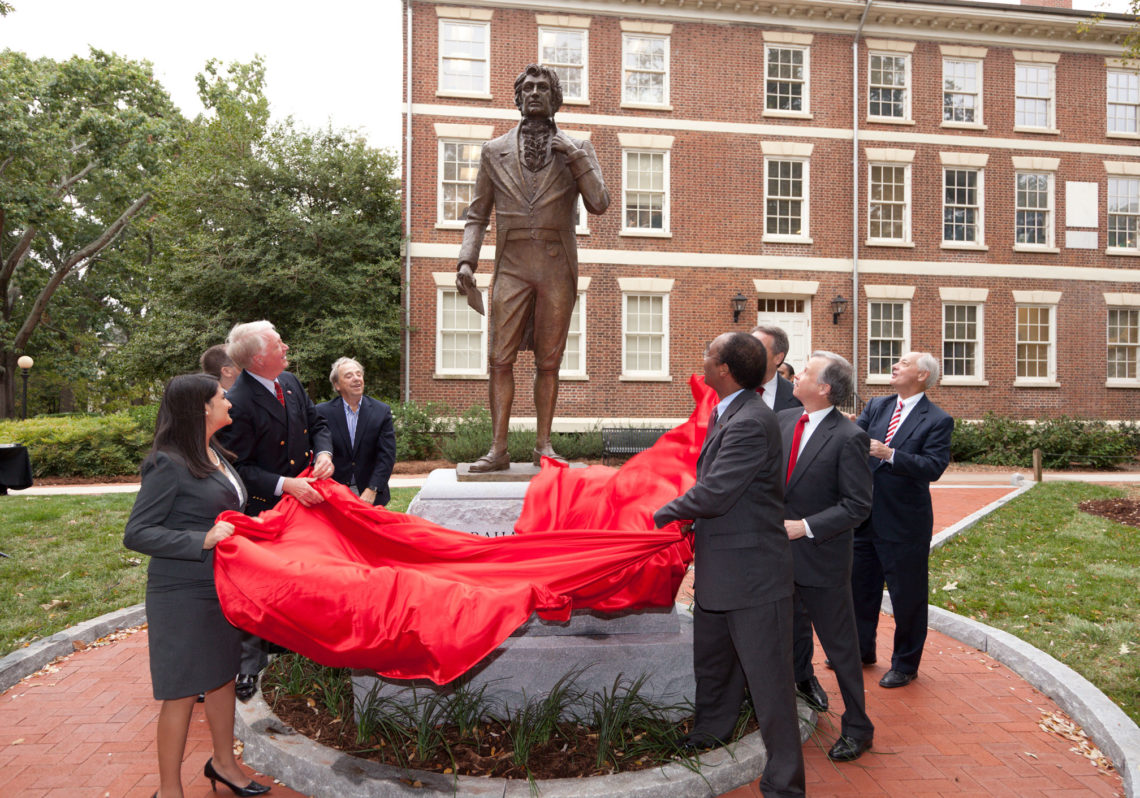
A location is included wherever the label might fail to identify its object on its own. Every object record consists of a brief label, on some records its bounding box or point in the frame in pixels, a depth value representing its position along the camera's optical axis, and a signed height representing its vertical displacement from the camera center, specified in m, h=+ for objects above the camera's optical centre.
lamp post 23.22 +0.94
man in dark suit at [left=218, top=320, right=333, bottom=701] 4.72 -0.21
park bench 17.52 -1.04
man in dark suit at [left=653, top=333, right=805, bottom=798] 3.52 -0.69
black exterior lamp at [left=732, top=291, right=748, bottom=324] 20.47 +2.48
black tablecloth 8.93 -0.87
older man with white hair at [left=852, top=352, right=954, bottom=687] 5.33 -0.74
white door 21.41 +2.20
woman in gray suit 3.37 -0.71
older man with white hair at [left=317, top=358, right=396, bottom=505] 6.36 -0.32
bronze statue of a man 5.70 +1.15
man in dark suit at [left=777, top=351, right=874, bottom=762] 4.26 -0.61
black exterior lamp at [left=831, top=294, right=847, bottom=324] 21.19 +2.52
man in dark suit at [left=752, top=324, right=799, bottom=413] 5.16 +0.15
